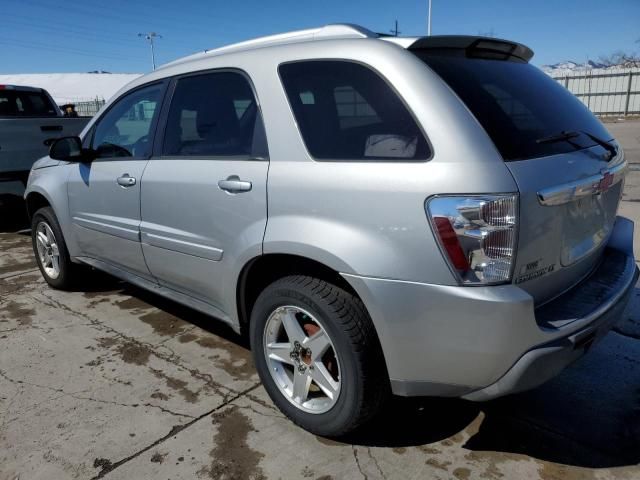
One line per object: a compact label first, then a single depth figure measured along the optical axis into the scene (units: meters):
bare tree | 39.84
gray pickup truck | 6.51
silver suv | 1.86
